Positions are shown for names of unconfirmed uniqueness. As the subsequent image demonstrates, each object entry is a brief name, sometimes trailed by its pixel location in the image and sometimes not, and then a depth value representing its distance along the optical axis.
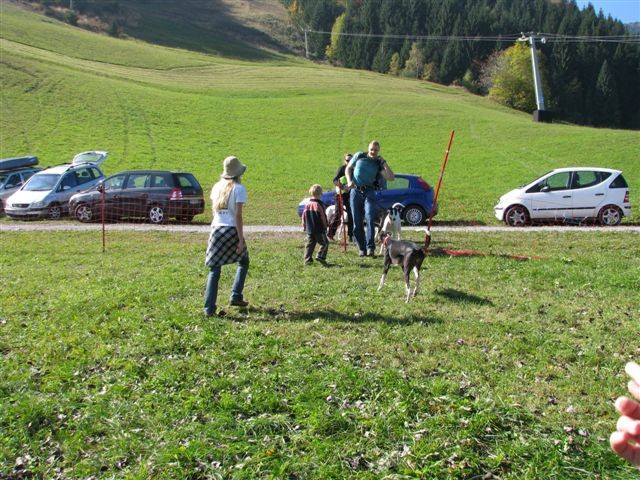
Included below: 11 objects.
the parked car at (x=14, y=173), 22.00
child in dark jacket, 10.75
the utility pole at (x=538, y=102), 51.56
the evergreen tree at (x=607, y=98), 87.69
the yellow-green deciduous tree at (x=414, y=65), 94.56
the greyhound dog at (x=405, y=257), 7.94
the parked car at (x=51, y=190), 20.00
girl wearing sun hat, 7.21
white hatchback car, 16.45
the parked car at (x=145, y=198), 18.95
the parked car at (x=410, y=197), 17.33
